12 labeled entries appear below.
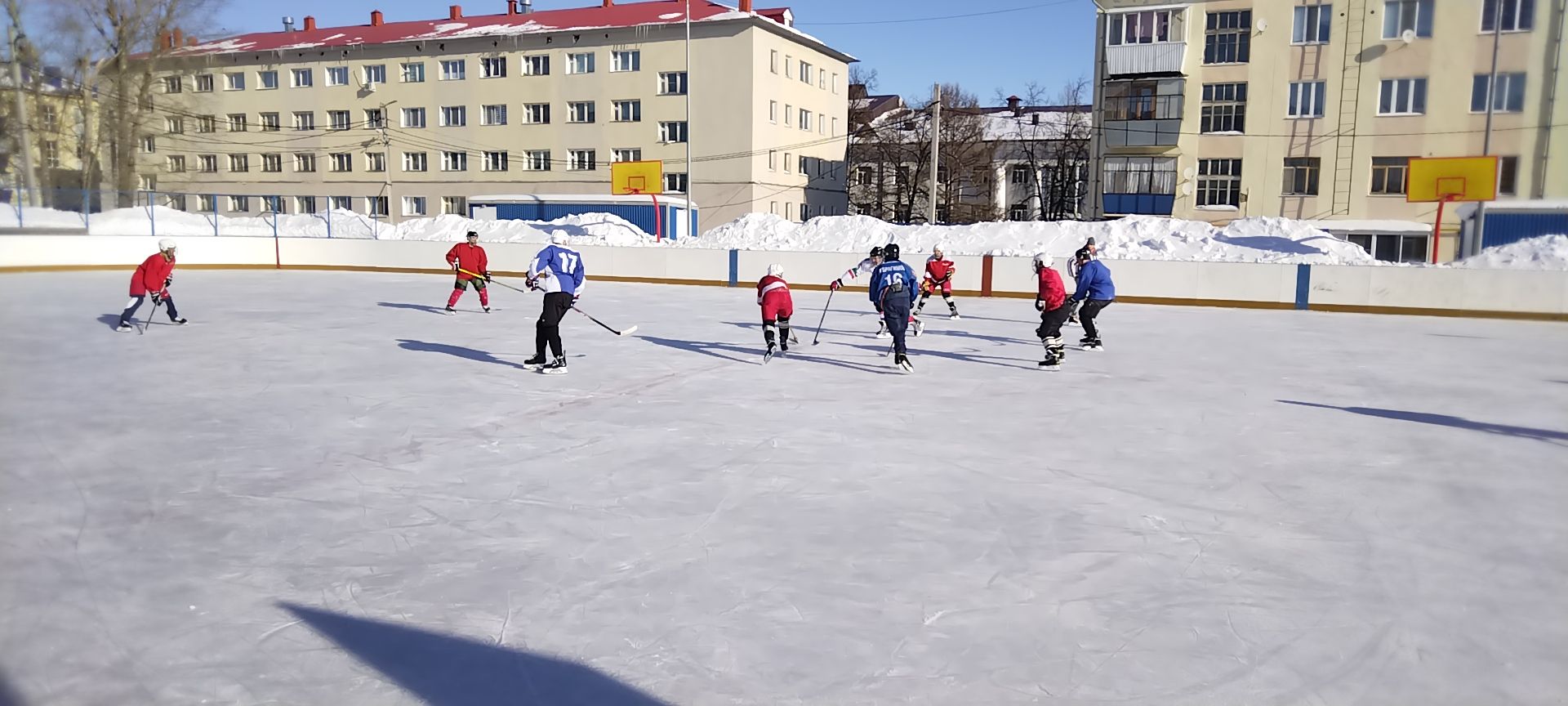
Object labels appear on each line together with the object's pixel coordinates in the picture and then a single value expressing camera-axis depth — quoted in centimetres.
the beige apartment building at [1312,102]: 2638
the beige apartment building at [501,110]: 3934
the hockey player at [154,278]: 1132
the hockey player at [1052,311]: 971
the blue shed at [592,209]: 3494
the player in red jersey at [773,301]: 987
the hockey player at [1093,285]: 1032
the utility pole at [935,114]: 2729
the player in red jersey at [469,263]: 1437
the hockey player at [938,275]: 1412
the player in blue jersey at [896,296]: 936
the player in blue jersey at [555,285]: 880
